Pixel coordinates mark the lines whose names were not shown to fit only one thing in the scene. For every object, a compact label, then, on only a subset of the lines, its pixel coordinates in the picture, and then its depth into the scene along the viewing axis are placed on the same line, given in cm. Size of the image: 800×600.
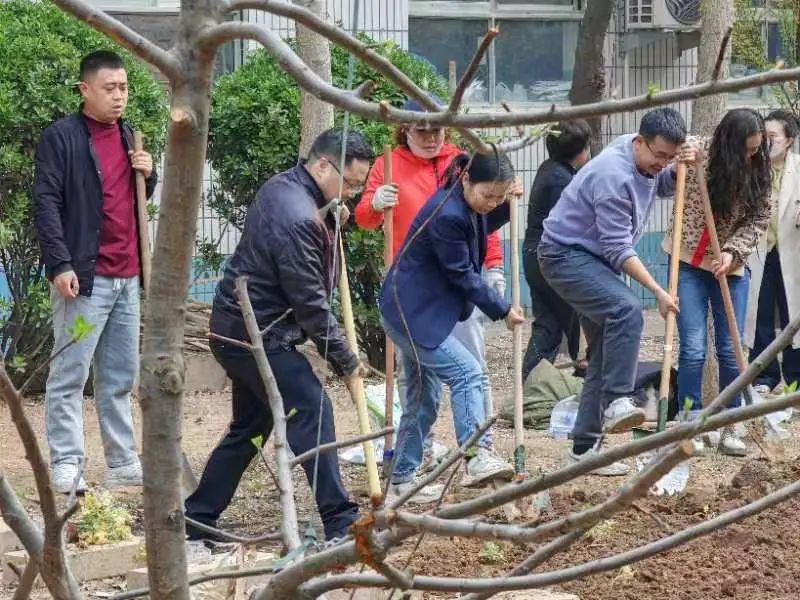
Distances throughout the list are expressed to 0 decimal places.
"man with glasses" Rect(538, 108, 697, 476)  1354
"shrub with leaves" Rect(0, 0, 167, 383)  1673
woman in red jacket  1380
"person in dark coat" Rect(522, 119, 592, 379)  1758
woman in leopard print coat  1505
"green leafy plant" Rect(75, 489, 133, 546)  1061
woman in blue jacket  1231
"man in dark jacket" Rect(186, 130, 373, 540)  1055
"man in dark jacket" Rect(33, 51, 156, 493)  1257
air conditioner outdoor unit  2831
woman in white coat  1823
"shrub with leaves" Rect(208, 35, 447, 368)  1937
